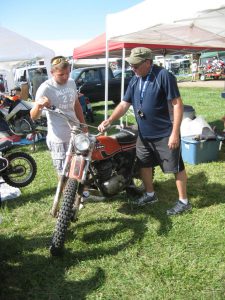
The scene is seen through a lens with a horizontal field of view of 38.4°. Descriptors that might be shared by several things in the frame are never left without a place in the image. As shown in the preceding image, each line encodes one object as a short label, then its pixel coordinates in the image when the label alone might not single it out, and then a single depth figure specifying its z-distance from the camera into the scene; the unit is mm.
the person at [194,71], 27141
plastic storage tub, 5410
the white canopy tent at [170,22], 4100
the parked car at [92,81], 13180
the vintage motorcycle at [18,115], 7865
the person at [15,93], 8327
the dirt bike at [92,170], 2967
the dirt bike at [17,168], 4793
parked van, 16239
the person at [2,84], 18462
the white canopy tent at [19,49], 8240
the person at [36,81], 15121
